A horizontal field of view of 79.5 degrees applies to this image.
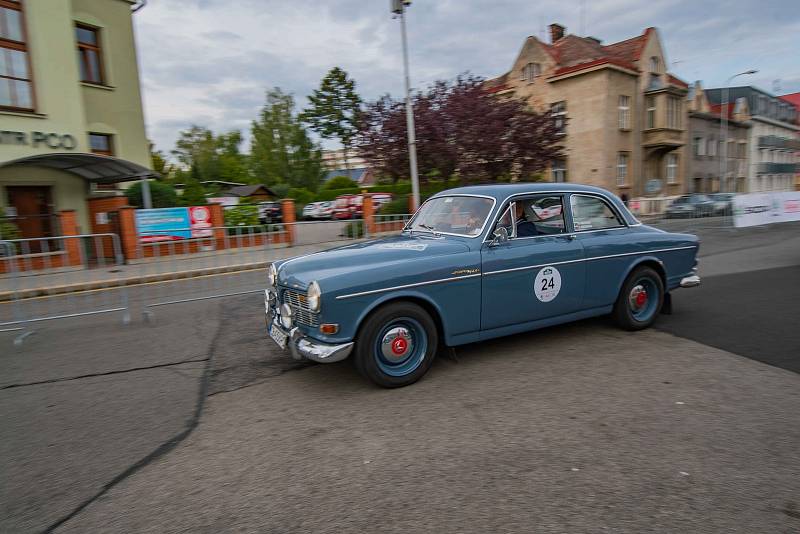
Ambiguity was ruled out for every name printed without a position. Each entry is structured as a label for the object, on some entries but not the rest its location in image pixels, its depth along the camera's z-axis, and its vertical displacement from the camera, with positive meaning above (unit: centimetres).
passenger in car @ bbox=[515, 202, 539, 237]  500 -21
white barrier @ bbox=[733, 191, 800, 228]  1739 -67
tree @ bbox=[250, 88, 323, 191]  4784 +703
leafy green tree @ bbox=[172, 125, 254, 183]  5300 +857
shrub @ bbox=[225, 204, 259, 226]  1695 +19
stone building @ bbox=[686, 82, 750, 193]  3856 +406
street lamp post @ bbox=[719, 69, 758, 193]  3676 +354
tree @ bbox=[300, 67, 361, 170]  5362 +1214
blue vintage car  412 -68
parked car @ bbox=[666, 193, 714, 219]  2116 -59
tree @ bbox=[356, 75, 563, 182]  2091 +324
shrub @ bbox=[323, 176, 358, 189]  4362 +295
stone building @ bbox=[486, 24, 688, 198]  3044 +630
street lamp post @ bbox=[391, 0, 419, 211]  1489 +323
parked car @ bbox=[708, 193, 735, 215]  1836 -54
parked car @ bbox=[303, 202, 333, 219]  3446 +47
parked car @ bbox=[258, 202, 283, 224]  2175 +34
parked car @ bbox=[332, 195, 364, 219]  3150 +54
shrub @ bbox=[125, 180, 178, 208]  1706 +112
